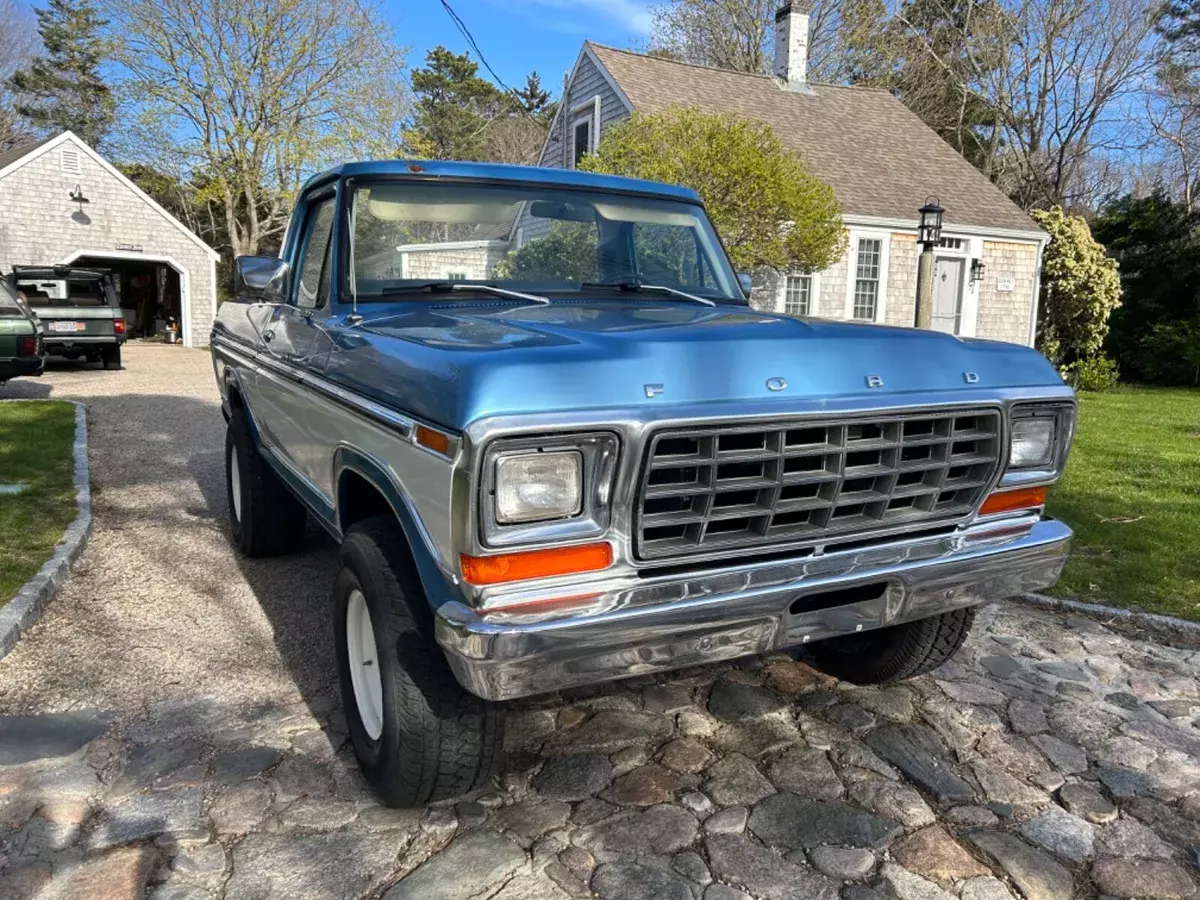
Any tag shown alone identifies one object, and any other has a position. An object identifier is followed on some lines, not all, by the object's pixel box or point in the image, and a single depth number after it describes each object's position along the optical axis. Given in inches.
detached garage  876.6
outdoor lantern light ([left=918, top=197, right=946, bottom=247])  484.7
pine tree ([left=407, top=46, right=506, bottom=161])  1824.6
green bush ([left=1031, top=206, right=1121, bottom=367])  751.7
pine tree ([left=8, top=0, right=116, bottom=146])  1525.6
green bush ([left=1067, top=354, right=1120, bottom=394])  647.8
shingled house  682.2
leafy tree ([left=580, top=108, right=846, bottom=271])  522.0
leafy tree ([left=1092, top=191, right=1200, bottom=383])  784.9
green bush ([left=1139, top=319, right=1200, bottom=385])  719.7
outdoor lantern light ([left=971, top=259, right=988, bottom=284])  714.8
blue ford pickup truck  84.8
